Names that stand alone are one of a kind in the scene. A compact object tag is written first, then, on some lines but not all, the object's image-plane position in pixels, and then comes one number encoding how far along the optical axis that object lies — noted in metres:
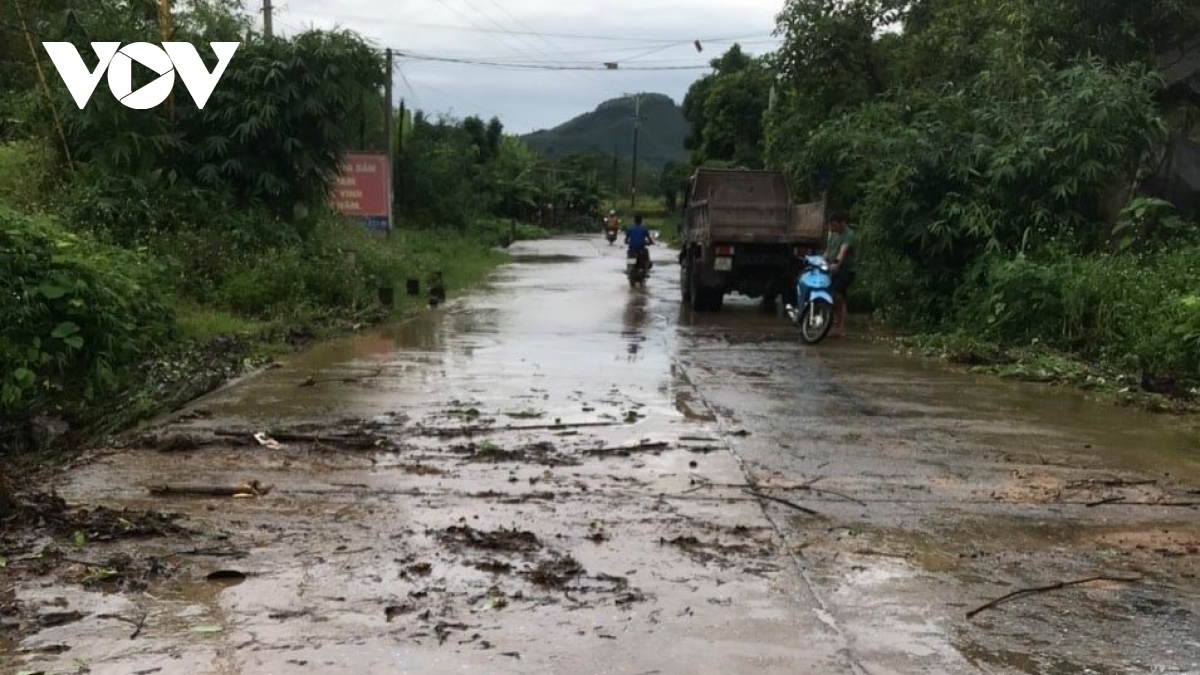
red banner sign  26.33
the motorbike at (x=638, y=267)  21.70
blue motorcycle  12.46
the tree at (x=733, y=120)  43.28
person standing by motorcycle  13.66
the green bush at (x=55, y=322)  7.68
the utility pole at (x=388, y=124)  27.02
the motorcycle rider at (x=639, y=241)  21.44
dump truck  16.27
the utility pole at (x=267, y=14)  25.50
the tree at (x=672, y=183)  61.76
